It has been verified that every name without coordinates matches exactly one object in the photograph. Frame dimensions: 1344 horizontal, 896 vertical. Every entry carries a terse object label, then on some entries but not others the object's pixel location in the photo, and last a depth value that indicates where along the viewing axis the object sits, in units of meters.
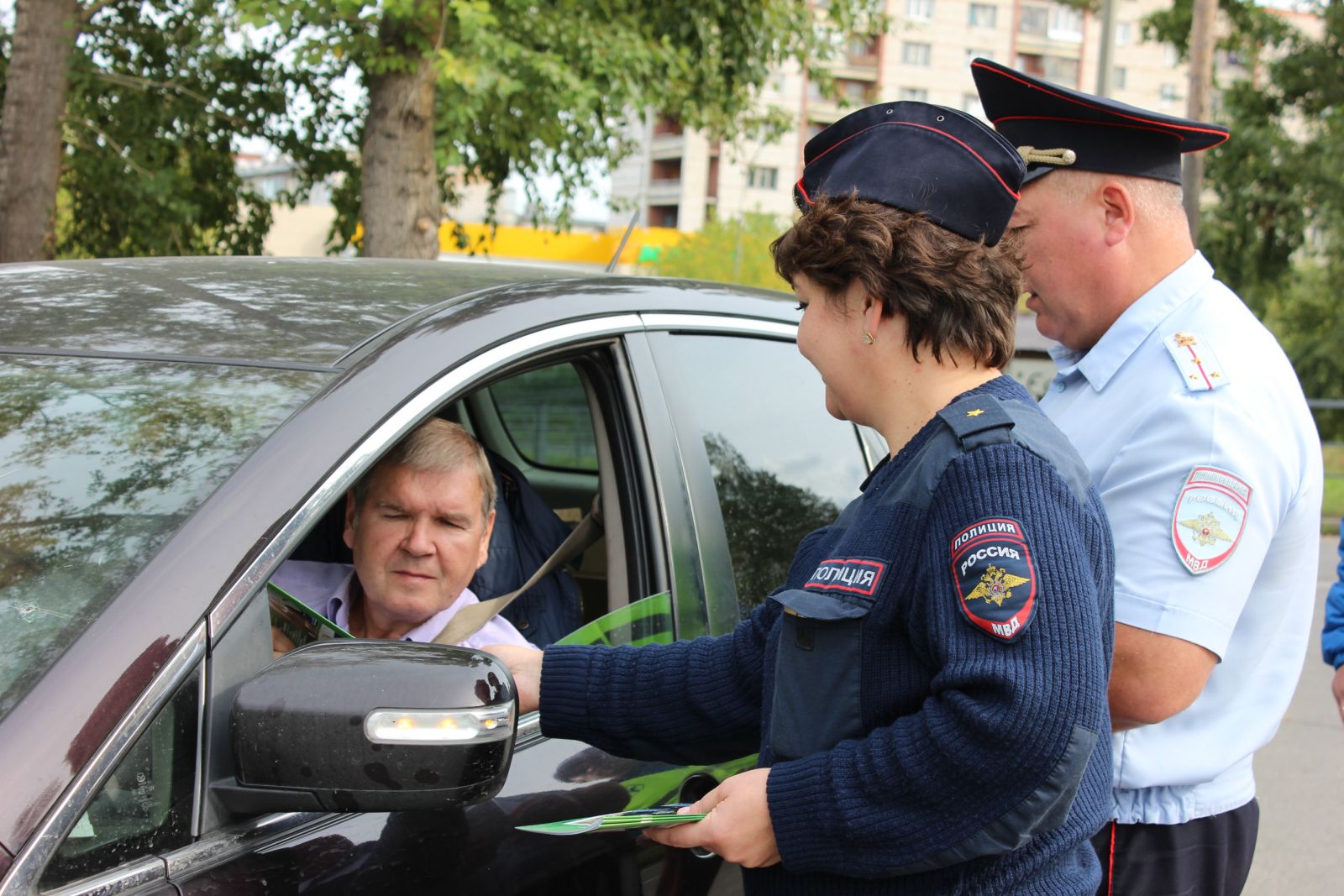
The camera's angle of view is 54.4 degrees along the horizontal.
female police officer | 1.30
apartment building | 74.06
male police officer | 1.76
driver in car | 2.23
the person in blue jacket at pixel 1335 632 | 2.81
